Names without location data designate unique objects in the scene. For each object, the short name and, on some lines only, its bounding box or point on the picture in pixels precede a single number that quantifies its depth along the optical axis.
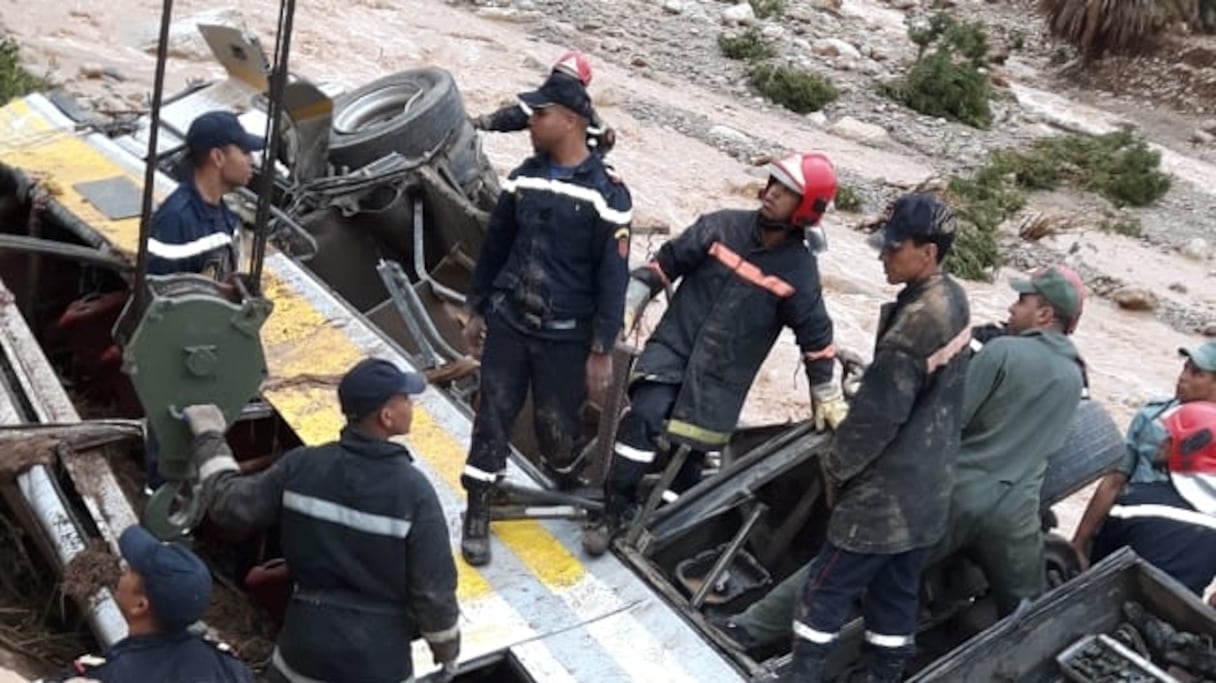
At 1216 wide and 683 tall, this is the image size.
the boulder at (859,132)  15.70
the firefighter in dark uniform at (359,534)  3.35
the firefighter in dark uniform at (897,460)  3.98
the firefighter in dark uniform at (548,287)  4.48
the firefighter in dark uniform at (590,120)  4.57
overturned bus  4.29
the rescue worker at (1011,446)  4.45
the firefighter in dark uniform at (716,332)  4.61
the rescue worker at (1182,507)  4.78
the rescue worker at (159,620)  2.93
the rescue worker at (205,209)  4.51
